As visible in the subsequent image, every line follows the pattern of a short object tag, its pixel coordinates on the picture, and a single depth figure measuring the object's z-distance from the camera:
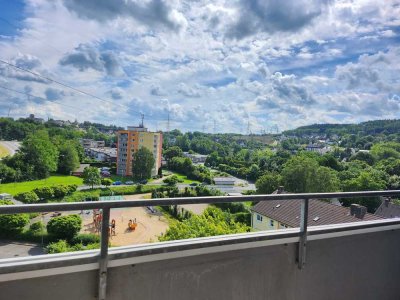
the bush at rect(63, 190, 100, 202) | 42.03
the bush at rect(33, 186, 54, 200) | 40.31
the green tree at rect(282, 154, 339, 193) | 32.62
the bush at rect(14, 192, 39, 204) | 36.91
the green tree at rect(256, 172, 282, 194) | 36.30
